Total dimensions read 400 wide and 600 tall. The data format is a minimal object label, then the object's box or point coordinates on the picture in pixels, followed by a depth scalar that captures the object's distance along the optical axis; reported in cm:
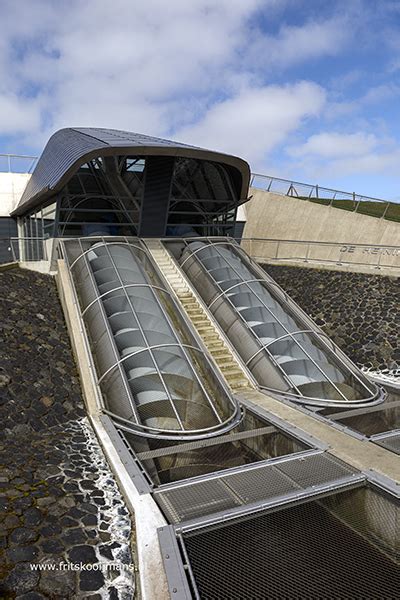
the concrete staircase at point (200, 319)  1070
